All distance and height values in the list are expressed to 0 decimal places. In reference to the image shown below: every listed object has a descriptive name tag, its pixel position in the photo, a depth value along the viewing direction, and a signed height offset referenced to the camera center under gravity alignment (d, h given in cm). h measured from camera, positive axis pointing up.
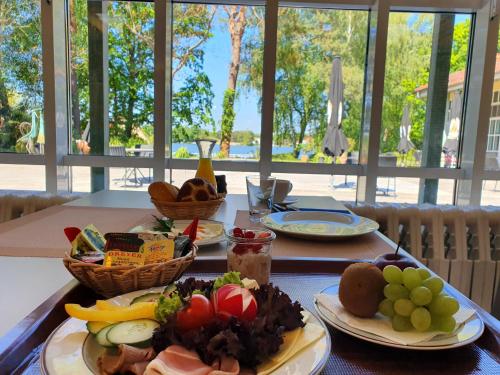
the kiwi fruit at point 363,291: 57 -21
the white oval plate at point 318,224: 108 -24
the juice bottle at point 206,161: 157 -8
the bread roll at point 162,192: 124 -17
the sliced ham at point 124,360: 41 -24
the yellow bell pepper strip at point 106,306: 51 -23
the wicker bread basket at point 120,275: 61 -22
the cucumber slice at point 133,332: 45 -23
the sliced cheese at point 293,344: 43 -24
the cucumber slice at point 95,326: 47 -23
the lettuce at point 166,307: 48 -21
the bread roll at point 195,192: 124 -17
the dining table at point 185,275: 48 -27
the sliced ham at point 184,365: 40 -23
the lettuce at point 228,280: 54 -19
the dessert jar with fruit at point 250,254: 71 -21
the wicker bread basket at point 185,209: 122 -22
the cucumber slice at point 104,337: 45 -23
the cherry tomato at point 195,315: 46 -21
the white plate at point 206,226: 97 -25
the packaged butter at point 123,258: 64 -20
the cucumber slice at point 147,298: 54 -23
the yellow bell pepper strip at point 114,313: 49 -22
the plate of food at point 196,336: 42 -23
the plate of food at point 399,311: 52 -23
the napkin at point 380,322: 51 -25
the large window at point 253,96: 269 +32
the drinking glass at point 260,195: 130 -18
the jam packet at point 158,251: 66 -19
